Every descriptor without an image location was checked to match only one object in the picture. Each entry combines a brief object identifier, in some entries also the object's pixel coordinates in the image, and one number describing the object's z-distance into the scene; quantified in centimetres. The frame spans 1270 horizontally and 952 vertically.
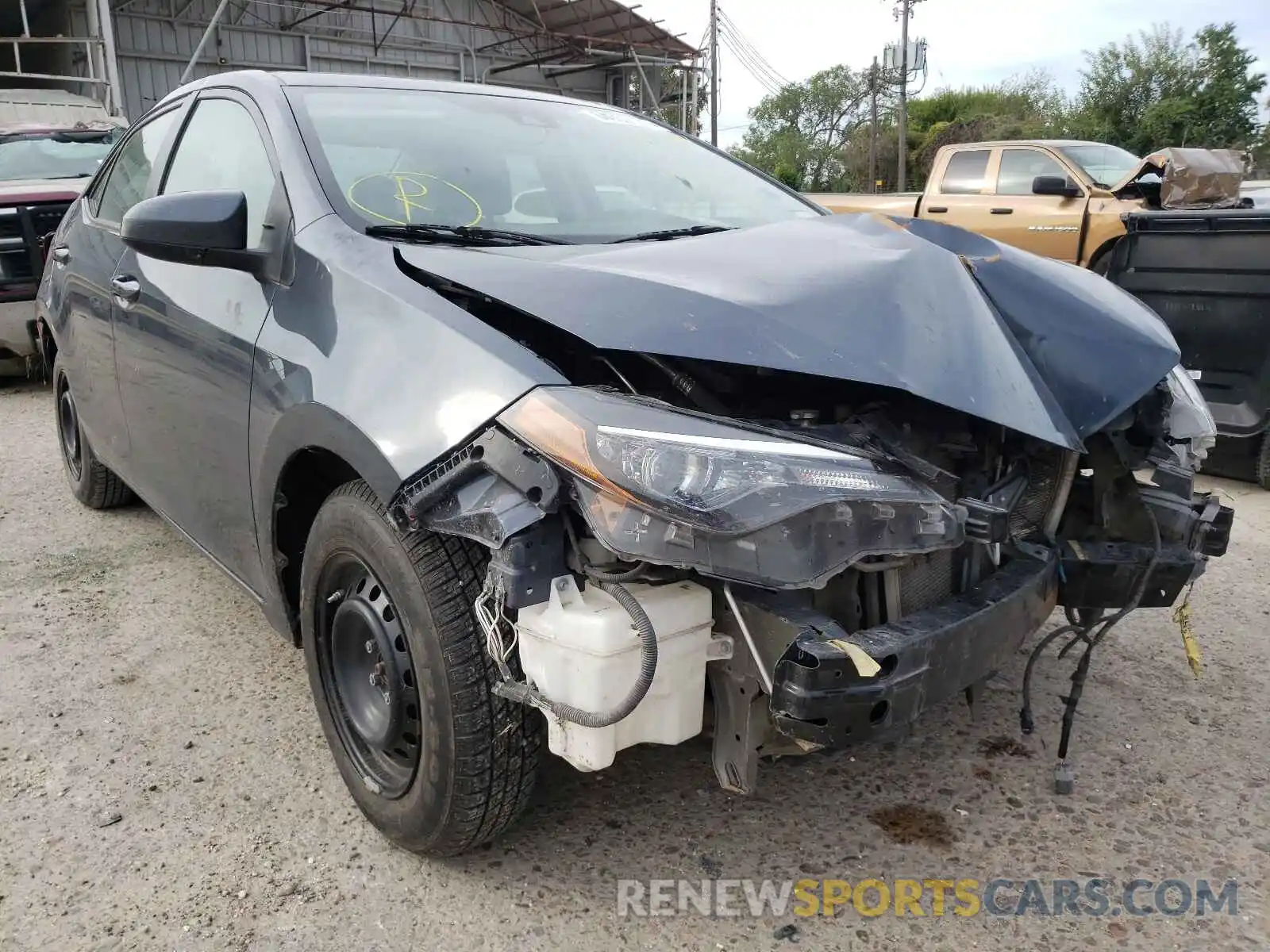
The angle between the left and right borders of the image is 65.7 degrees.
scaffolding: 1514
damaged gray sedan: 170
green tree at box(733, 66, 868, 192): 4956
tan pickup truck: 766
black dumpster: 490
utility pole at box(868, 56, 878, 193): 3603
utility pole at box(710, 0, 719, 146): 3044
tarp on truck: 757
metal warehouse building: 1723
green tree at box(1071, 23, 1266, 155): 3047
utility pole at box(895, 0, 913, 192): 3151
